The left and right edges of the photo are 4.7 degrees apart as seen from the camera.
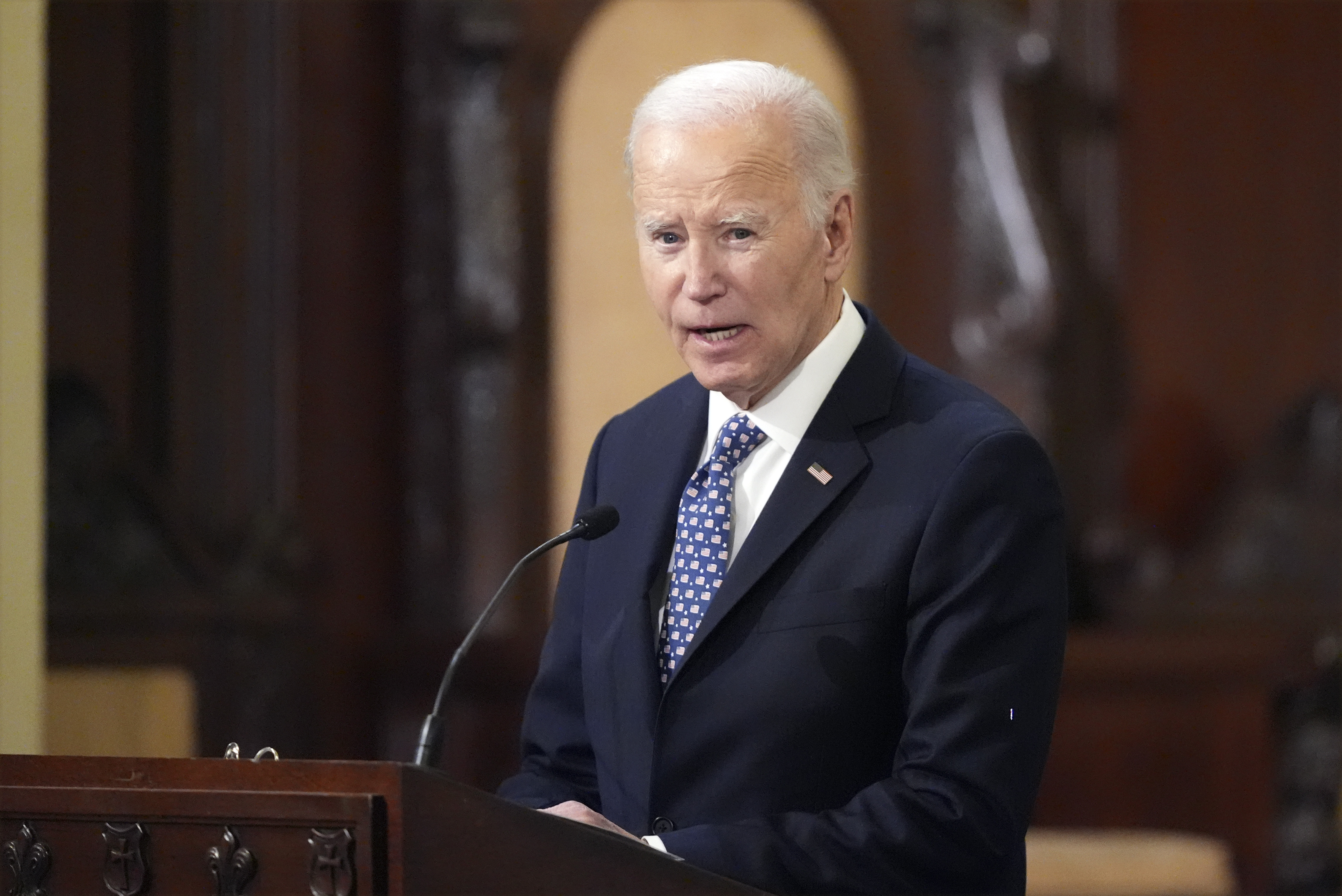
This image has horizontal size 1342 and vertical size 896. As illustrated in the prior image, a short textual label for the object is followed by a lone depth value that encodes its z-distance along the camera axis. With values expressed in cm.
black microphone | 1188
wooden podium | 1177
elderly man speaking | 1194
